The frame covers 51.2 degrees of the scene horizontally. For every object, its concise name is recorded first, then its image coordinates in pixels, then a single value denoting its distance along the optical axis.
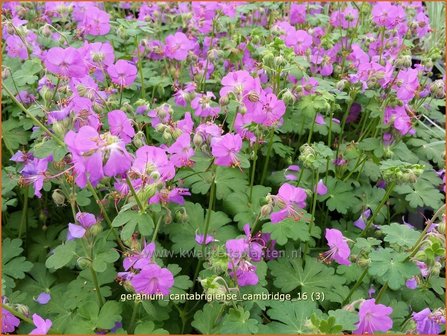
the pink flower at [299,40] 0.39
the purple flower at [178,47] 0.40
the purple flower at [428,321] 0.25
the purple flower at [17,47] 0.39
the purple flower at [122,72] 0.35
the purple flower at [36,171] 0.27
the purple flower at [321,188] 0.35
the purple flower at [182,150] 0.28
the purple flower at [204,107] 0.32
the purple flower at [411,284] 0.29
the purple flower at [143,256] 0.25
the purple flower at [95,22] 0.42
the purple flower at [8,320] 0.27
